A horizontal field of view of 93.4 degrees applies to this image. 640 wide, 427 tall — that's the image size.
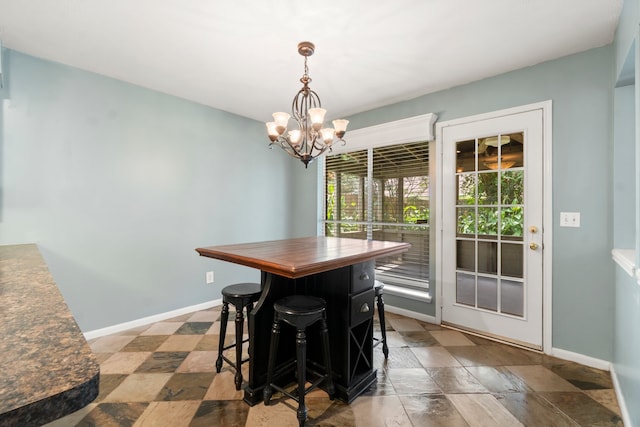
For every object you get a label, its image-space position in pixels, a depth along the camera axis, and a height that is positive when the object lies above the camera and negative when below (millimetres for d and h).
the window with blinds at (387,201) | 3322 +152
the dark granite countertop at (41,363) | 426 -266
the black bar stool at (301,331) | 1670 -683
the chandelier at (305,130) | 2113 +605
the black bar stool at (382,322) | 2406 -879
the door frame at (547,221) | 2480 -56
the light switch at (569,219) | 2369 -37
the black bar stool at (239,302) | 1968 -592
